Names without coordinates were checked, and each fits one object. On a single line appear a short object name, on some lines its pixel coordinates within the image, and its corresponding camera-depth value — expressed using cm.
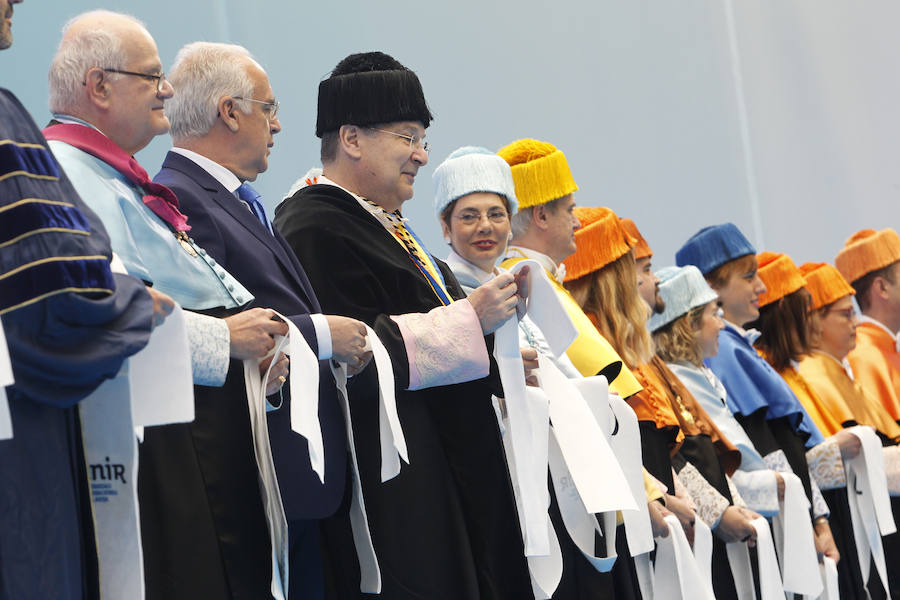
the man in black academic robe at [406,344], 601
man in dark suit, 540
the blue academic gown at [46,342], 376
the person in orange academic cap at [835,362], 1152
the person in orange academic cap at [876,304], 1272
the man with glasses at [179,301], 487
